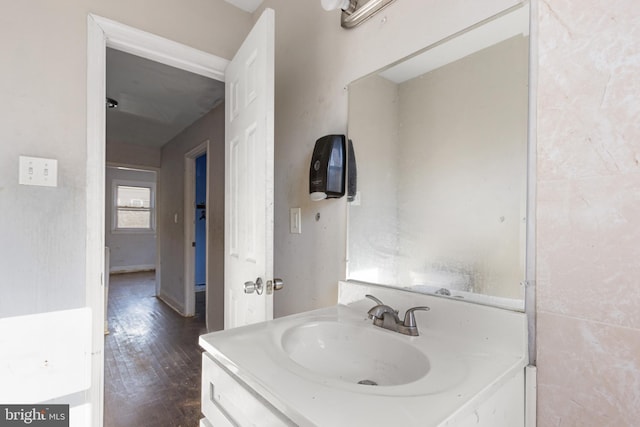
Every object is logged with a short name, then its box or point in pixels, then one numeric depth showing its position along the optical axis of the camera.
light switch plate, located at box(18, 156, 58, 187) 1.25
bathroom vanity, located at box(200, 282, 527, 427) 0.52
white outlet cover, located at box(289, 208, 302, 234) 1.54
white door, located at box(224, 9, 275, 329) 1.27
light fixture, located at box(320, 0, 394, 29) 1.14
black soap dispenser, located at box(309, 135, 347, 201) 1.24
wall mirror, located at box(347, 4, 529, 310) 0.82
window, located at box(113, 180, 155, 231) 6.45
